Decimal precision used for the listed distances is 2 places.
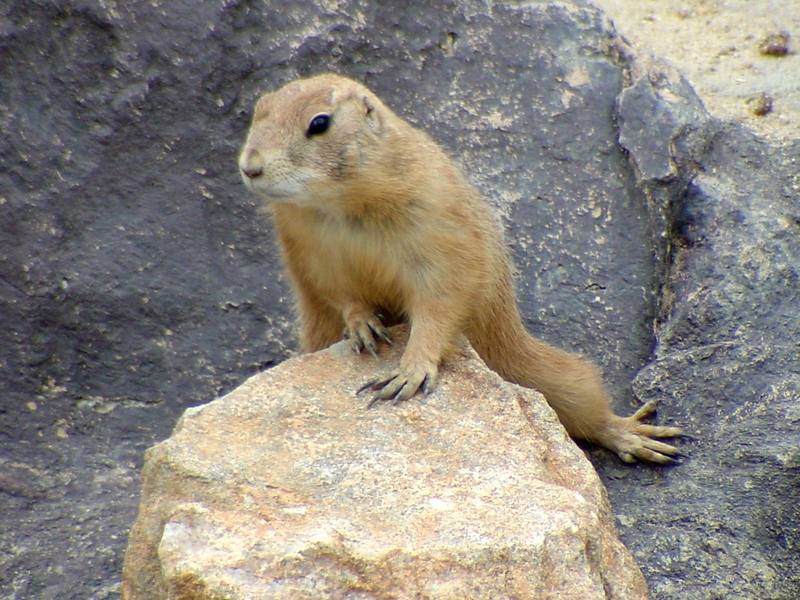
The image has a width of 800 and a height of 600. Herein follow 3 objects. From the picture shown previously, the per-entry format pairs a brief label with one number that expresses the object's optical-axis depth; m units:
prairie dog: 9.23
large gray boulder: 10.95
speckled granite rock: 6.90
